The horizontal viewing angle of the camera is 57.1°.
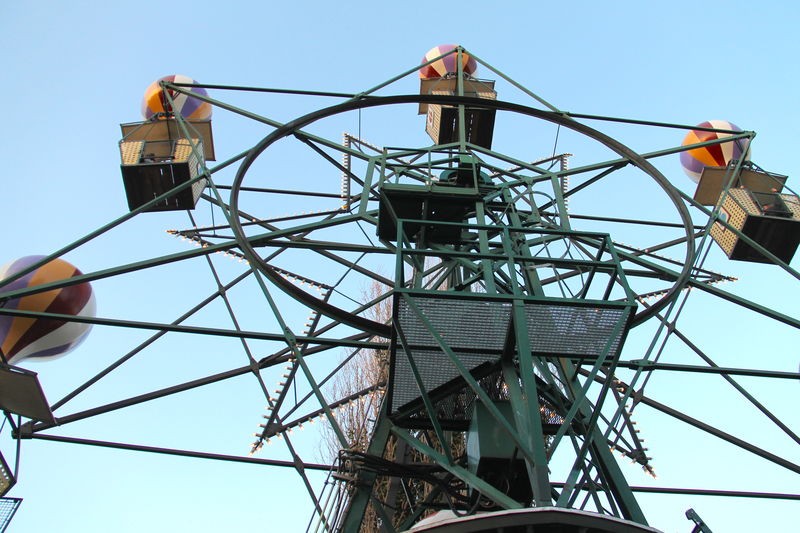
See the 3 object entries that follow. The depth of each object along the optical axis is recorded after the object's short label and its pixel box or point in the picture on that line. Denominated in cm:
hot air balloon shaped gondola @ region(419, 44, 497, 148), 1317
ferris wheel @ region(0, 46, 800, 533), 706
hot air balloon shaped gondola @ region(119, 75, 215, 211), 1152
